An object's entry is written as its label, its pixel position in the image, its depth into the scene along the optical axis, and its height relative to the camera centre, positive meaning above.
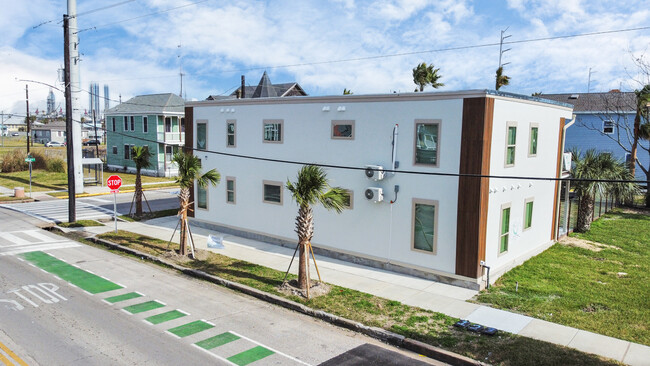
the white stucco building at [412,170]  14.18 -0.86
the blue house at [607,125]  35.88 +2.44
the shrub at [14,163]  45.34 -2.43
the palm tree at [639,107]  29.28 +3.19
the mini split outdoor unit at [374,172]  15.64 -0.81
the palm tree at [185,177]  17.06 -1.26
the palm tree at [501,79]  35.50 +5.69
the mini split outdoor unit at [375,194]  15.74 -1.57
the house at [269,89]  37.34 +5.37
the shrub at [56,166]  44.12 -2.52
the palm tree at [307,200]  13.03 -1.52
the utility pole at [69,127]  22.81 +0.66
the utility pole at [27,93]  47.23 +4.75
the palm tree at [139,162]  24.50 -1.07
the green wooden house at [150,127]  44.84 +1.55
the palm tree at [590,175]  21.80 -0.99
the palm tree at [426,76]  35.28 +5.72
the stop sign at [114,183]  20.45 -1.86
